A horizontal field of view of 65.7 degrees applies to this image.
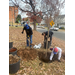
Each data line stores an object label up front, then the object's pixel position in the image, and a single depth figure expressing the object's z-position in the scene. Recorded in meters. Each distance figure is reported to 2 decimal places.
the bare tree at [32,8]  10.93
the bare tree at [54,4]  4.00
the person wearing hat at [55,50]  2.73
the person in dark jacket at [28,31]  3.84
